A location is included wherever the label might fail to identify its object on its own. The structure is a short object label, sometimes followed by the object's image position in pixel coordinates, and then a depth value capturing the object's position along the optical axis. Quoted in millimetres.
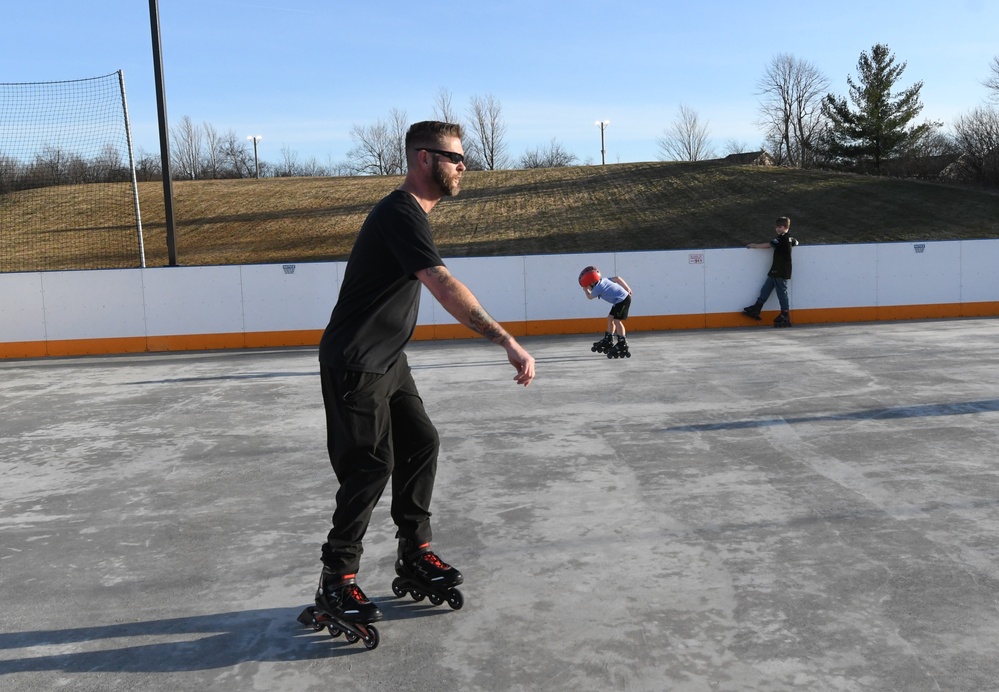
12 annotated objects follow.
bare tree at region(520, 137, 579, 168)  68500
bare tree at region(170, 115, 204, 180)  65625
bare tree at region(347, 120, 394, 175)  70938
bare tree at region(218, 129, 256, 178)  69312
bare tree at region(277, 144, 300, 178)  69188
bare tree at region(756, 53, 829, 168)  67938
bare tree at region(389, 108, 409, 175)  69688
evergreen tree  51719
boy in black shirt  15781
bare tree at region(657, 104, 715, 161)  76375
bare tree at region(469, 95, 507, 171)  72812
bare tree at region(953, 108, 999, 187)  44469
